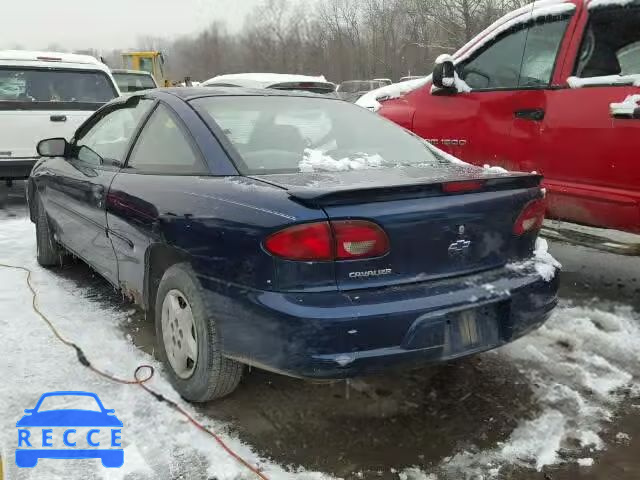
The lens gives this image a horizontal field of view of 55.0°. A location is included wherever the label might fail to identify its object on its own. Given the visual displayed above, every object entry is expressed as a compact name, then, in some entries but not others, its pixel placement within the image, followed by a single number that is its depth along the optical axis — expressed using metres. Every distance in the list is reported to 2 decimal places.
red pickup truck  3.86
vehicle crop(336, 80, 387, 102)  30.01
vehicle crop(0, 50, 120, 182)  7.57
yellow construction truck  26.53
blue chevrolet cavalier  2.34
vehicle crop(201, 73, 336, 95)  10.30
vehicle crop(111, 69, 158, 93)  15.09
